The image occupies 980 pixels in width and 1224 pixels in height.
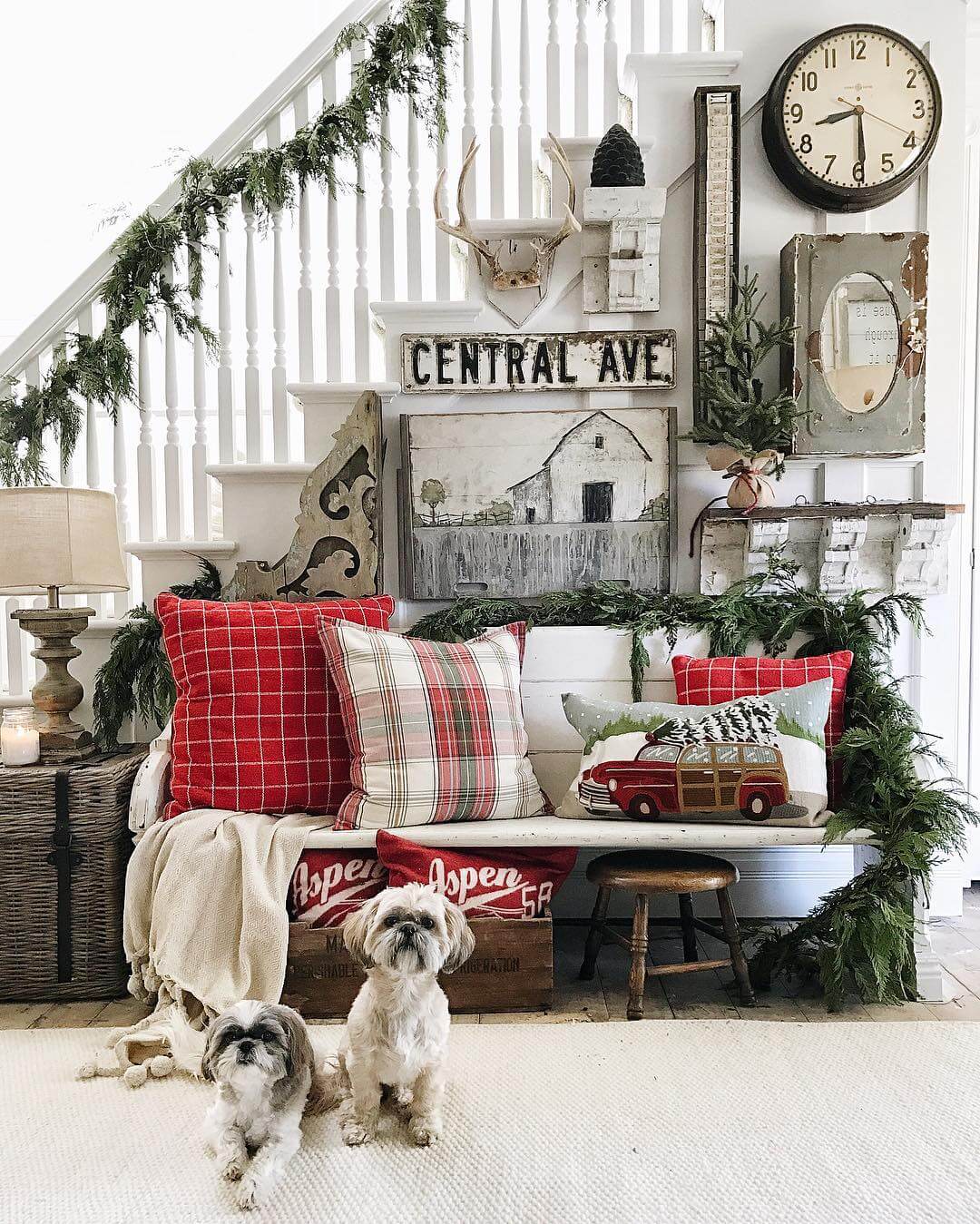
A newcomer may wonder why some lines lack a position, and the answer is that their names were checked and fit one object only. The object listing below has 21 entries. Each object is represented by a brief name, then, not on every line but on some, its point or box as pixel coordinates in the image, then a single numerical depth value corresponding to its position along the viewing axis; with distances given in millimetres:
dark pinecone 2697
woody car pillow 2248
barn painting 2820
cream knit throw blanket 2074
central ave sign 2836
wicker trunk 2293
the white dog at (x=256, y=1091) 1439
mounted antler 2678
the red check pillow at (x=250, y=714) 2398
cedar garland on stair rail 2799
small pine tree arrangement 2693
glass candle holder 2389
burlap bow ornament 2686
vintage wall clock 2746
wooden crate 2174
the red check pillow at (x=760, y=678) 2473
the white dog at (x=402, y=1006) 1583
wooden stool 2150
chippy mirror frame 2754
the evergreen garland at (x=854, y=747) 2182
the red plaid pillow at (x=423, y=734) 2279
